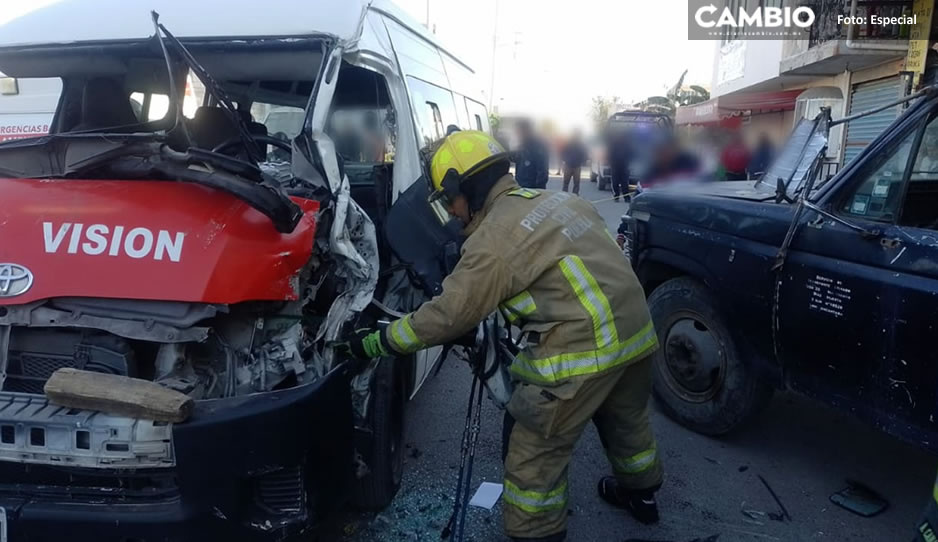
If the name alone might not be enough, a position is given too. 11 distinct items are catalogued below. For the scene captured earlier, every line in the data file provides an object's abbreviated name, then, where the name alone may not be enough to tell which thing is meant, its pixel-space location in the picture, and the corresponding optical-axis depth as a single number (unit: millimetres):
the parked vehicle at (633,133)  15859
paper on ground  3229
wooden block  2006
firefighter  2385
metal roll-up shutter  10242
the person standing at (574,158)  15875
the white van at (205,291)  2076
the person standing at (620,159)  15750
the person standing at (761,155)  6001
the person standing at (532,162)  10332
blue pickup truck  2615
